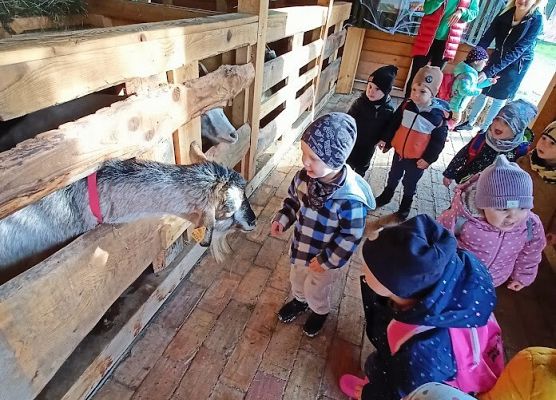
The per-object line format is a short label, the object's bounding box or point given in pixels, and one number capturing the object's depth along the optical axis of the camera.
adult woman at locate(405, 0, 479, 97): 5.20
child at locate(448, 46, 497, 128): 4.91
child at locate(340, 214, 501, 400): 1.20
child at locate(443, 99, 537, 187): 2.50
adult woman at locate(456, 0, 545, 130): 4.14
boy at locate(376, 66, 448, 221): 2.89
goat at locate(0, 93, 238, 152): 1.85
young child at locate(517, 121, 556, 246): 2.41
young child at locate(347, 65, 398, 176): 3.03
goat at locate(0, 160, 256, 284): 1.56
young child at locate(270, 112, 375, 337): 1.66
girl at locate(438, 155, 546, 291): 1.70
